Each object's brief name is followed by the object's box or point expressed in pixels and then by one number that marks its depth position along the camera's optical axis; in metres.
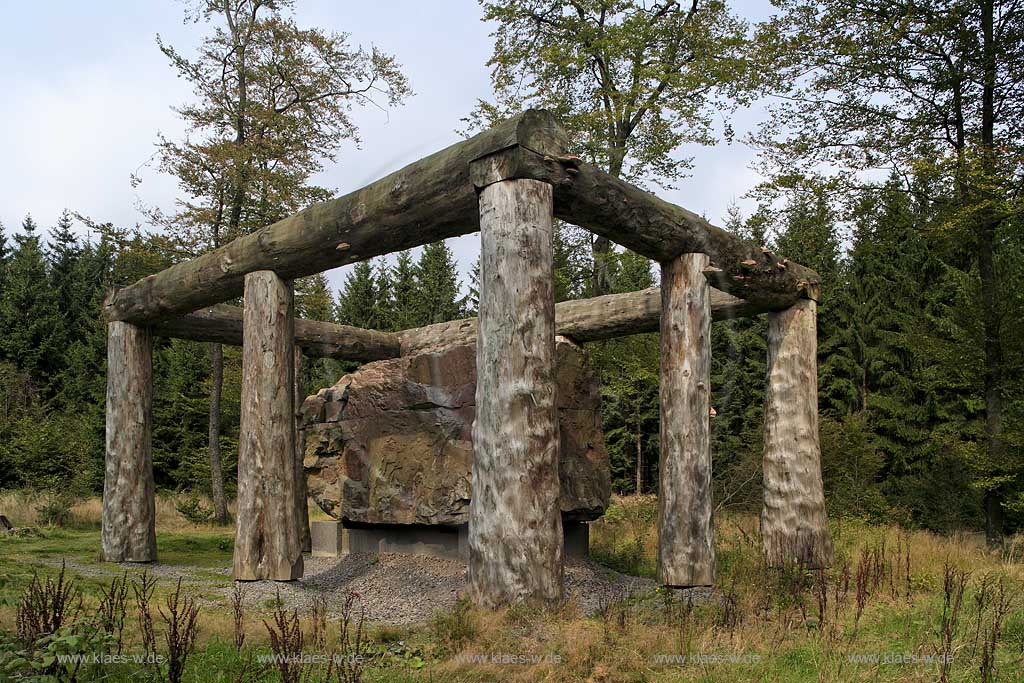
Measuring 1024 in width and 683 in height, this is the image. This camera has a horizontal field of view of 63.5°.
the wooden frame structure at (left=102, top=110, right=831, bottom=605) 5.45
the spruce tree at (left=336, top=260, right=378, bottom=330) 29.09
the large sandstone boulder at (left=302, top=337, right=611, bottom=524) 8.98
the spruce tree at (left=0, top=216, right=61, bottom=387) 30.28
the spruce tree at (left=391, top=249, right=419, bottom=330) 27.95
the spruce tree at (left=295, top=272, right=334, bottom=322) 17.06
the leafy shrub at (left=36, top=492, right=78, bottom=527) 14.00
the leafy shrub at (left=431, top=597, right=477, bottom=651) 4.86
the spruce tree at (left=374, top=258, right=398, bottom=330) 29.17
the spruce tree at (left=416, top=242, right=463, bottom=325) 27.83
